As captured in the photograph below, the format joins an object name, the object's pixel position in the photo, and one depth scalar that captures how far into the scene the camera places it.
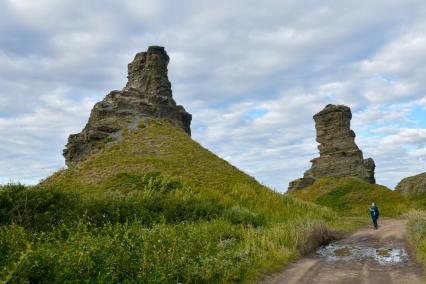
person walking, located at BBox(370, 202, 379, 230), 29.14
